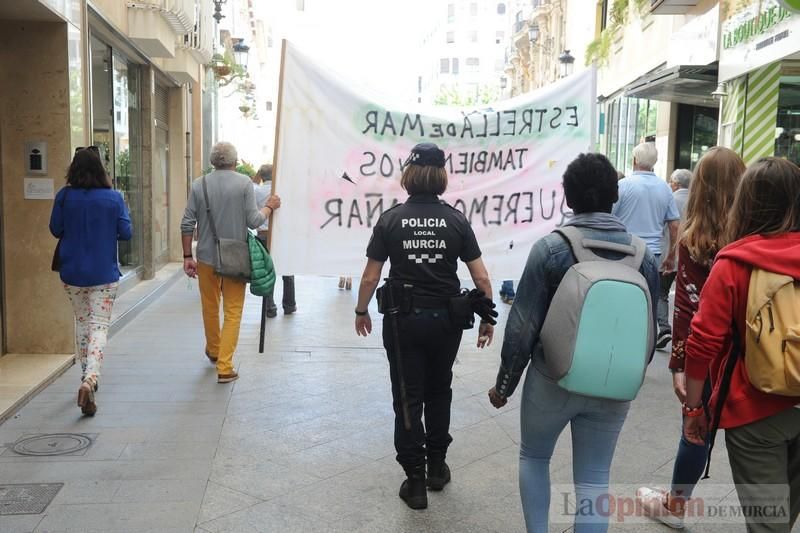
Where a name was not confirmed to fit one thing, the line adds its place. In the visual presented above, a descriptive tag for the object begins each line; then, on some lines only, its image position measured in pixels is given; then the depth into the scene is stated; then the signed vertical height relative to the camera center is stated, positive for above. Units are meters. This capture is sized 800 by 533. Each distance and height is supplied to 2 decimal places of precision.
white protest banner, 5.66 +0.03
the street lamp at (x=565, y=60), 22.34 +2.93
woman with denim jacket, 3.41 -0.91
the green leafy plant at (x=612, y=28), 19.58 +3.62
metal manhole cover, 5.12 -1.78
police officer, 4.33 -0.66
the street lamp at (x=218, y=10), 17.95 +3.31
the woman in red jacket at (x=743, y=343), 2.92 -0.62
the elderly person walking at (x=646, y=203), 7.59 -0.30
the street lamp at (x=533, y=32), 28.30 +4.64
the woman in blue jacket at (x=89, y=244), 6.00 -0.60
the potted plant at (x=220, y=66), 19.02 +2.25
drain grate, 4.26 -1.77
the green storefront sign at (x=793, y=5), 6.48 +1.30
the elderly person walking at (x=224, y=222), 6.89 -0.48
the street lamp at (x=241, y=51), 20.09 +2.75
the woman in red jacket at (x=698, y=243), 3.98 -0.34
